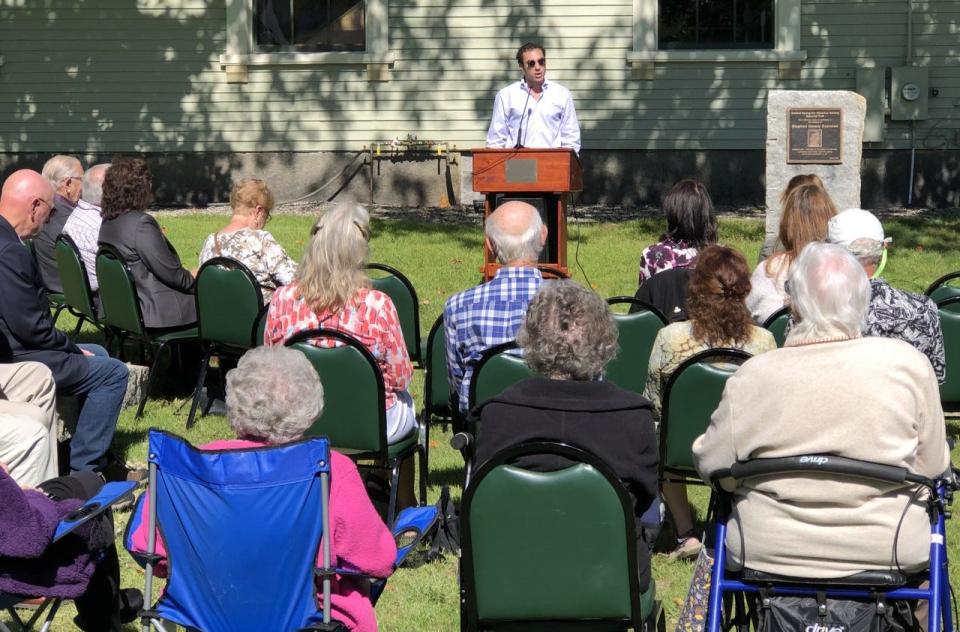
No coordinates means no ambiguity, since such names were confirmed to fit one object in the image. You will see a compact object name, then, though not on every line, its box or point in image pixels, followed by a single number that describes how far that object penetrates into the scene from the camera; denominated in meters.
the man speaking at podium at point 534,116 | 11.55
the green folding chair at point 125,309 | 7.79
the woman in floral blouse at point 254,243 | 7.94
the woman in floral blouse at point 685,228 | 7.39
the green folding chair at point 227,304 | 7.43
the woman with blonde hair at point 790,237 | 6.77
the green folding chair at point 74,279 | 8.25
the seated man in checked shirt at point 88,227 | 8.66
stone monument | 11.22
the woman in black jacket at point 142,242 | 7.95
